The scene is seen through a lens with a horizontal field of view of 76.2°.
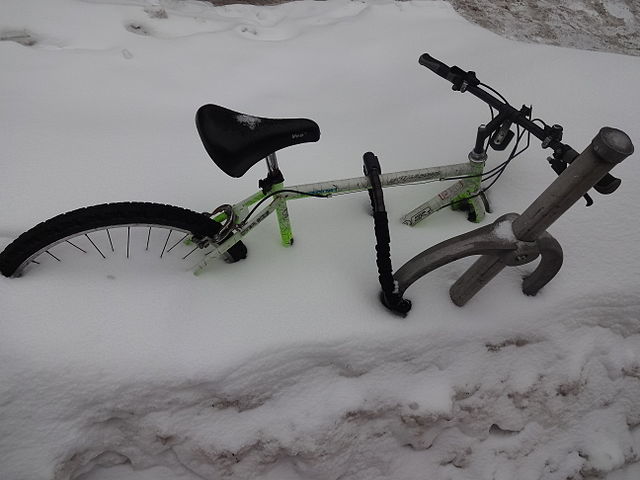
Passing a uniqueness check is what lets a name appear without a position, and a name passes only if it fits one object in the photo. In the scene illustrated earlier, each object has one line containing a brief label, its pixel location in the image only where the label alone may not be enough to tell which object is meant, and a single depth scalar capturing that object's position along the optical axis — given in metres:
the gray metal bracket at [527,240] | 1.06
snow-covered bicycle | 1.39
